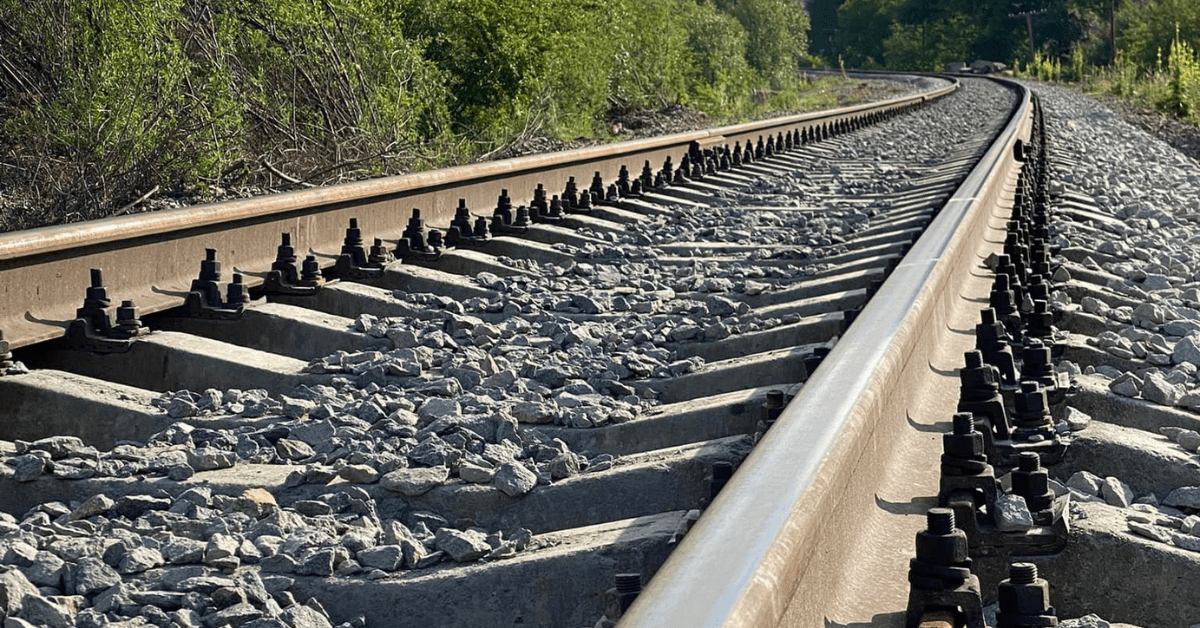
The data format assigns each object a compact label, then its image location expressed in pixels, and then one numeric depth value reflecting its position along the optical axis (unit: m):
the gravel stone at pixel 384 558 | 2.56
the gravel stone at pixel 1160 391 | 3.65
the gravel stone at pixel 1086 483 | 2.86
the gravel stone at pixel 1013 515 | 2.31
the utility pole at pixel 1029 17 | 90.16
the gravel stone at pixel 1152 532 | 2.49
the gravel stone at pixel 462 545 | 2.58
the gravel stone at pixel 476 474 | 2.99
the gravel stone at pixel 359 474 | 3.03
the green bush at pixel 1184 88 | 25.71
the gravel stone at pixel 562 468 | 3.07
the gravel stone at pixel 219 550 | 2.56
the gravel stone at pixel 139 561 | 2.53
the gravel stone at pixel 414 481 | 2.94
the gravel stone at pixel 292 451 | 3.32
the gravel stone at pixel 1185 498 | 2.84
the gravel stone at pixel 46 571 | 2.47
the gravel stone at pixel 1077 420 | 3.24
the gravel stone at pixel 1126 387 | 3.68
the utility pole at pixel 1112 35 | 69.07
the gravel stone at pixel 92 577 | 2.45
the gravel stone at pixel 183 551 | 2.58
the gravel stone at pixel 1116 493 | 2.80
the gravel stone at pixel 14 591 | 2.31
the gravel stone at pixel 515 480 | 2.90
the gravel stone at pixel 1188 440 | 3.26
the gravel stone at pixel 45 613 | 2.29
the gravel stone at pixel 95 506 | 2.87
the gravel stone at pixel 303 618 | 2.33
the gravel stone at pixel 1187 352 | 4.16
